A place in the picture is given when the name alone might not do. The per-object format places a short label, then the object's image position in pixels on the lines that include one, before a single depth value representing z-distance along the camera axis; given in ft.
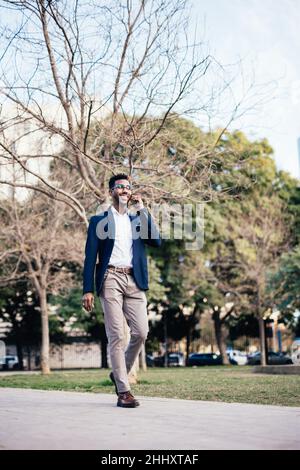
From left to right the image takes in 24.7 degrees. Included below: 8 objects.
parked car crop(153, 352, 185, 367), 161.89
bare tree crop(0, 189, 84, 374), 78.95
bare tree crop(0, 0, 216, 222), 39.09
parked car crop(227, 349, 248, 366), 168.76
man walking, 22.02
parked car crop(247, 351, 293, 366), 144.15
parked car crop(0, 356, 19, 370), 153.89
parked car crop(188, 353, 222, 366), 151.53
